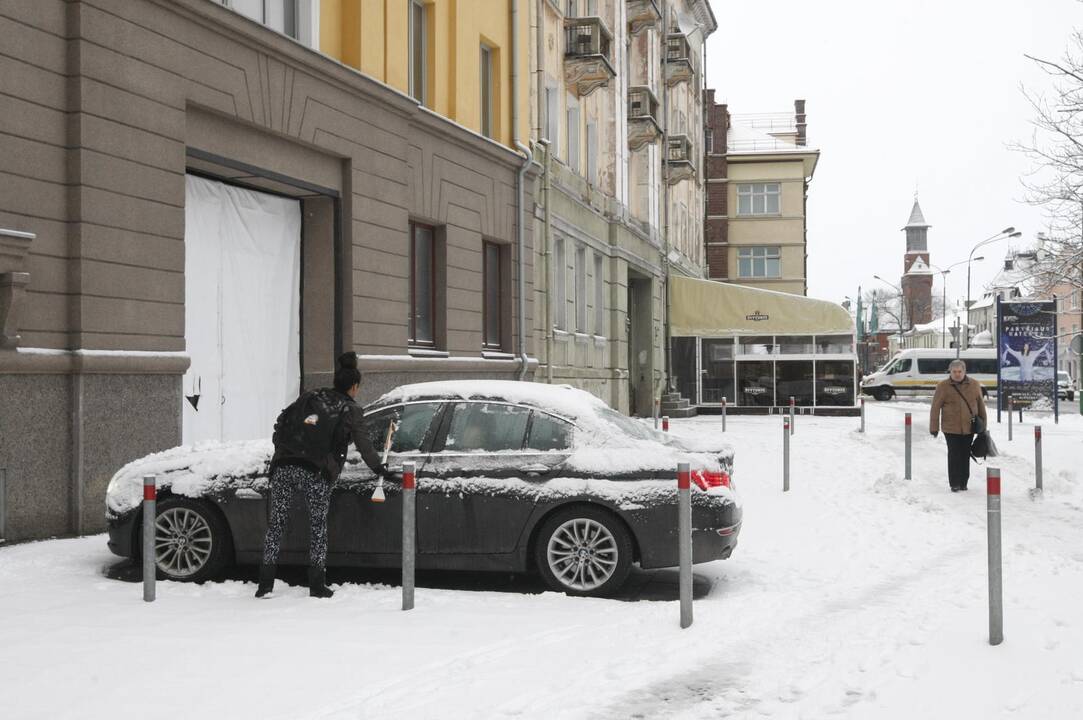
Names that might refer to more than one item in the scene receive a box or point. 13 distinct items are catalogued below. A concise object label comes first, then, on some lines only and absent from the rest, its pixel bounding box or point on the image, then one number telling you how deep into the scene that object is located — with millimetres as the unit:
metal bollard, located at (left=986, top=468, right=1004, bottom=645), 6617
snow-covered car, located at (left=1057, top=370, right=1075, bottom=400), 60819
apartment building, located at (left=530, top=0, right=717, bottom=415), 24281
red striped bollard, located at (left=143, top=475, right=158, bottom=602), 7730
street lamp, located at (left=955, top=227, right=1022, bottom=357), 50219
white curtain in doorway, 13102
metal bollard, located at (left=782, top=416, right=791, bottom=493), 15328
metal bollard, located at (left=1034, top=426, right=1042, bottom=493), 14906
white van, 53438
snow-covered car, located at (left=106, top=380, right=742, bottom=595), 8188
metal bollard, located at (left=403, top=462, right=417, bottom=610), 7485
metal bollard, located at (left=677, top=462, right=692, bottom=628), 7074
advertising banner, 28344
